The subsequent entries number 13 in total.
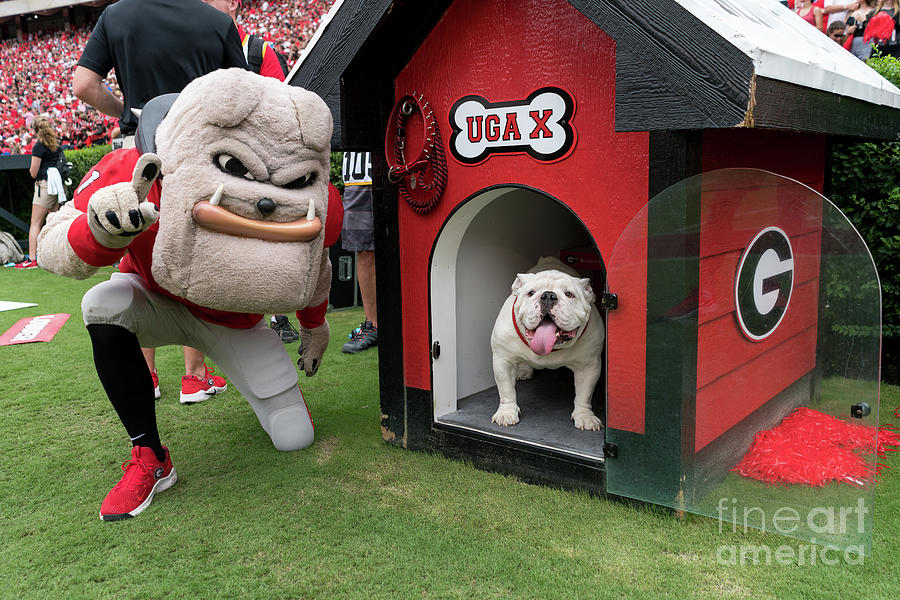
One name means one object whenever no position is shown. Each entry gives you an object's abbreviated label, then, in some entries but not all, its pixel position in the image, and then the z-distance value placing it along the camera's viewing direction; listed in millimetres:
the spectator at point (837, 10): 6812
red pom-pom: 2049
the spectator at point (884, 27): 6160
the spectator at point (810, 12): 7020
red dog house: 2012
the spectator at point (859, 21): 6535
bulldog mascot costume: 2270
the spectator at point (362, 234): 5012
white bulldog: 2863
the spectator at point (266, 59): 3545
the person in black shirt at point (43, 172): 9234
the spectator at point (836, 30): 6727
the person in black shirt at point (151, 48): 2984
